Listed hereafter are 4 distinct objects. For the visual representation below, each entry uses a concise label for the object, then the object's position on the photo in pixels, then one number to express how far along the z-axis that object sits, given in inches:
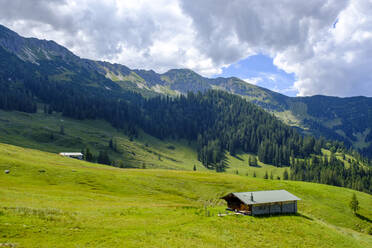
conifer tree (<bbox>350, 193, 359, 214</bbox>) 3412.9
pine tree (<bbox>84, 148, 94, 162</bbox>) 6205.7
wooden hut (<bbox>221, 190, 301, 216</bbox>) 2103.6
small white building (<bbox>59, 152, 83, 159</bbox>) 5603.3
